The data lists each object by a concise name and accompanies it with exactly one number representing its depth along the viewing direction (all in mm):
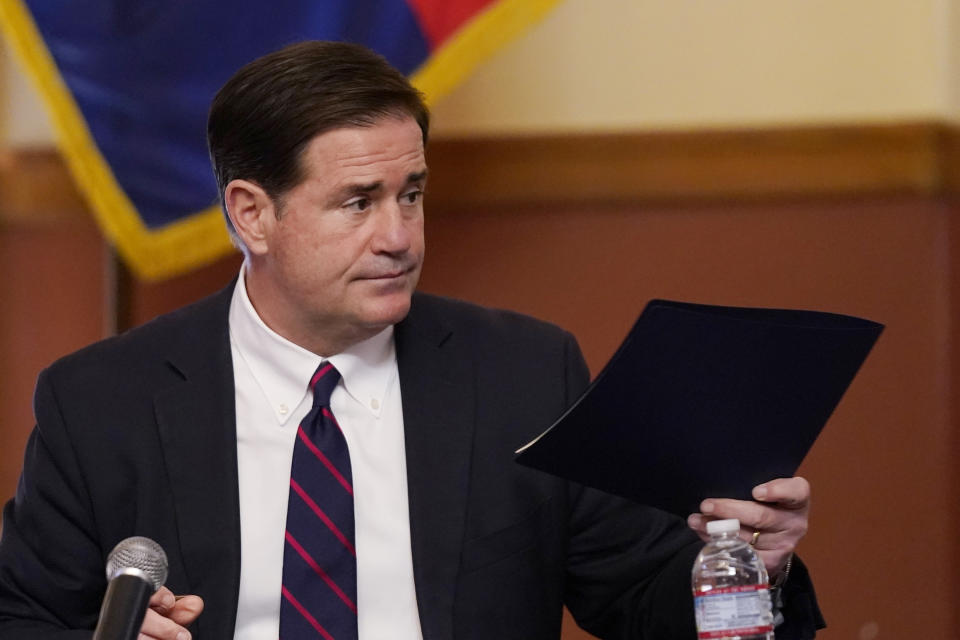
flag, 9962
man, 9236
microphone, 8775
